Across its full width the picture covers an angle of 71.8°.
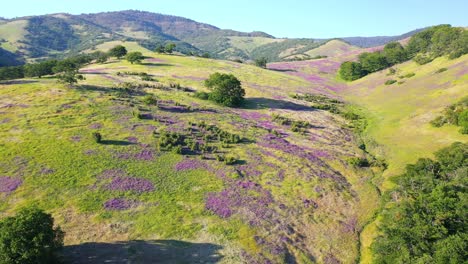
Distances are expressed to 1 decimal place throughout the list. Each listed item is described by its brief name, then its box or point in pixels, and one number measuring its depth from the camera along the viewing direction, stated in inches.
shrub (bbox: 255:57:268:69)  6722.4
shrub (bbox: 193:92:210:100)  3181.6
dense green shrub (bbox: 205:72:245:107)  3088.1
